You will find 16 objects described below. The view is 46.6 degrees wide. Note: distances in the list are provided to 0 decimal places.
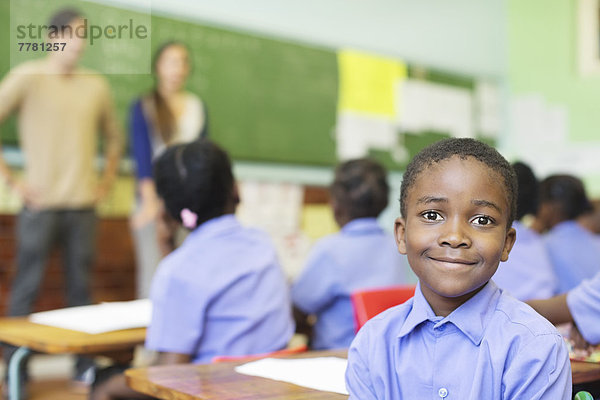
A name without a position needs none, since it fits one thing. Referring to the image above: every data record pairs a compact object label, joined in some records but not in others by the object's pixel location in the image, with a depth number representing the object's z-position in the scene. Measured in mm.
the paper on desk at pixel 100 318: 2107
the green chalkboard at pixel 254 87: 4488
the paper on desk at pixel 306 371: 1351
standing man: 3730
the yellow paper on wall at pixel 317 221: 5377
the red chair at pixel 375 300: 1710
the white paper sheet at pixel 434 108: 6004
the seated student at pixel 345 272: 2295
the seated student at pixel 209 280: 1755
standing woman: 4219
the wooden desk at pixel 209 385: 1244
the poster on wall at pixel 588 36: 5941
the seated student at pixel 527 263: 2248
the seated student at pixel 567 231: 3113
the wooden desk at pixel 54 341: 1839
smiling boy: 1037
